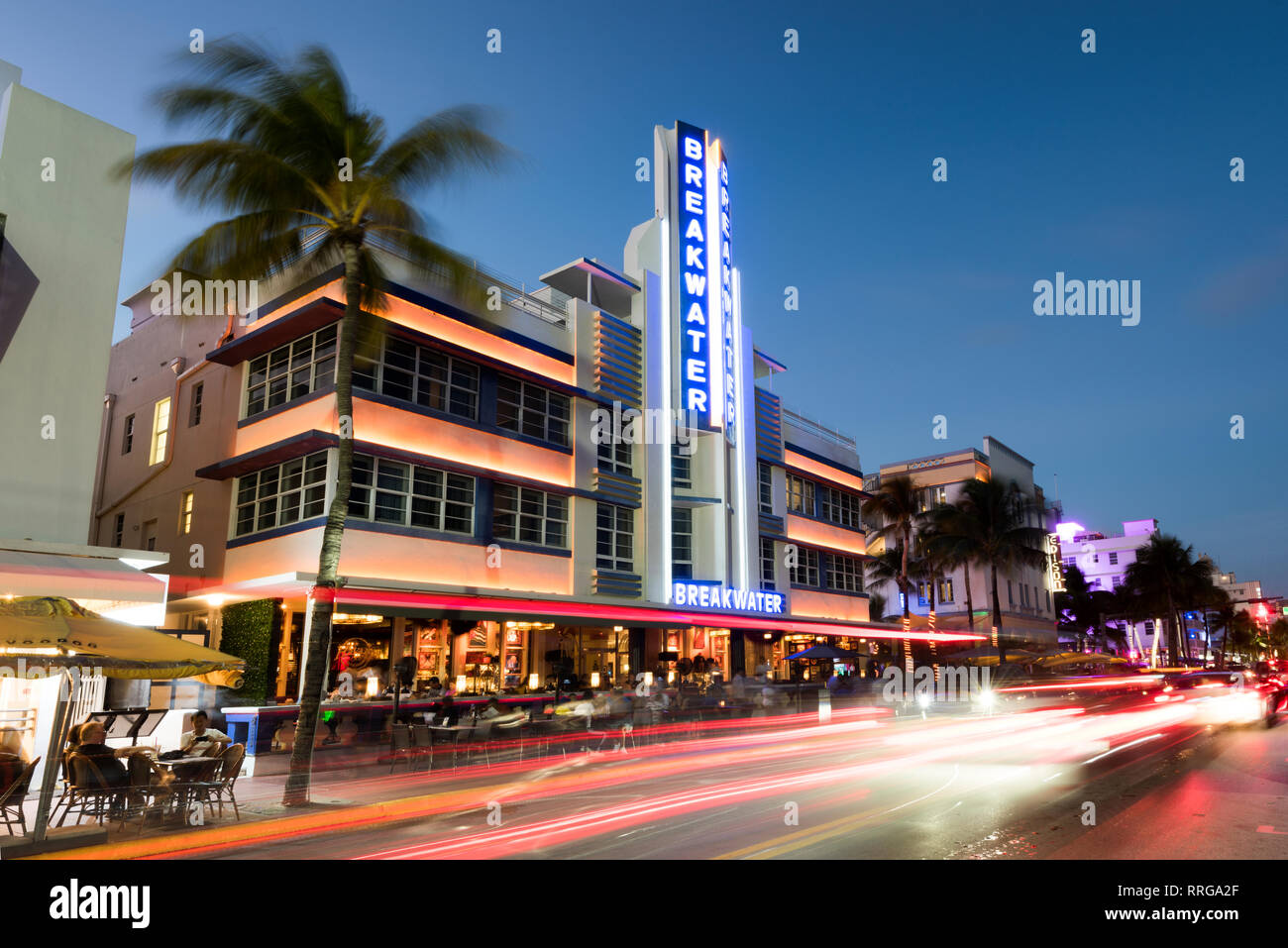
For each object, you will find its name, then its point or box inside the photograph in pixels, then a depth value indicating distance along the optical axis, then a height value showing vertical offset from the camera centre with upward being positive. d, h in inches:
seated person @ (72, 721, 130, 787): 458.6 -54.9
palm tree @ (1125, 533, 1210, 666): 3582.7 +281.2
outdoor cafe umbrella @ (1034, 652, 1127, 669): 2055.9 -28.4
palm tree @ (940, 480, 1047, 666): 2365.9 +301.1
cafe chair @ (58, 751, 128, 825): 453.7 -67.5
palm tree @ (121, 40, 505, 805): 580.7 +308.5
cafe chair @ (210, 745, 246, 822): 496.4 -63.8
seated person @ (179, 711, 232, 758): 546.4 -52.7
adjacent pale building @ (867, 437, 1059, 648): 2672.2 +201.9
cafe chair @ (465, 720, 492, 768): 765.9 -73.5
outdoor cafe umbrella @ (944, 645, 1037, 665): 2068.2 -22.5
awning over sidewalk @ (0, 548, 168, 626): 581.6 +48.3
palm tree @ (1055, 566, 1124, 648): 3912.4 +169.8
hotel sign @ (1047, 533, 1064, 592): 3304.6 +298.1
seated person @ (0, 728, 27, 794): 433.1 -53.1
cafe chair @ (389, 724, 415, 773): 745.6 -74.7
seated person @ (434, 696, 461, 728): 818.2 -58.1
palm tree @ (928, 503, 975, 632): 2363.4 +265.7
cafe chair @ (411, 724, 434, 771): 746.2 -74.0
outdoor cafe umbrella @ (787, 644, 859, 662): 1558.8 -7.8
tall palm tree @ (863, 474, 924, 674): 2102.6 +330.7
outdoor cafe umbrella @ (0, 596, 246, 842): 402.3 +3.0
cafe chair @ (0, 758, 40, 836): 405.1 -63.0
